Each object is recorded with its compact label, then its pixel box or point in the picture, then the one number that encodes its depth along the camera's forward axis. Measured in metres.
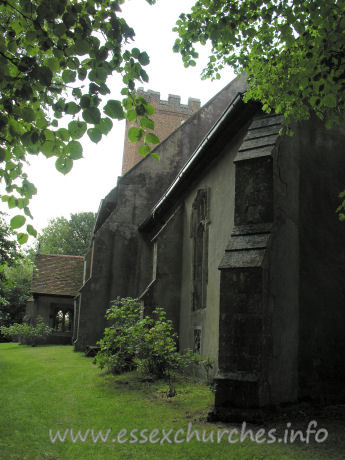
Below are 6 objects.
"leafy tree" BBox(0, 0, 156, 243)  3.44
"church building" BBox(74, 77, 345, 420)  6.32
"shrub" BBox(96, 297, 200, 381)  8.95
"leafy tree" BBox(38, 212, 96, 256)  49.12
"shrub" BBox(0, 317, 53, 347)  22.72
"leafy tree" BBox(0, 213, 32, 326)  36.08
